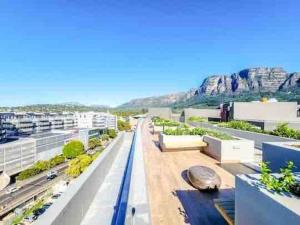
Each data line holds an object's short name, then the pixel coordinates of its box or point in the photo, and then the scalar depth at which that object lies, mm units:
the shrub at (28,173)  26547
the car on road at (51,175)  25143
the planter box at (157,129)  11146
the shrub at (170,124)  10446
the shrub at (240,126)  9041
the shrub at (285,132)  6666
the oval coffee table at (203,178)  3309
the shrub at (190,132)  7073
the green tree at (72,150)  33703
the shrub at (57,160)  30957
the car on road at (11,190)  22029
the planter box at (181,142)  6634
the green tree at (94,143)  43617
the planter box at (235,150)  5421
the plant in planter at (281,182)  1770
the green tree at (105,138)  50491
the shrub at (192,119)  17375
